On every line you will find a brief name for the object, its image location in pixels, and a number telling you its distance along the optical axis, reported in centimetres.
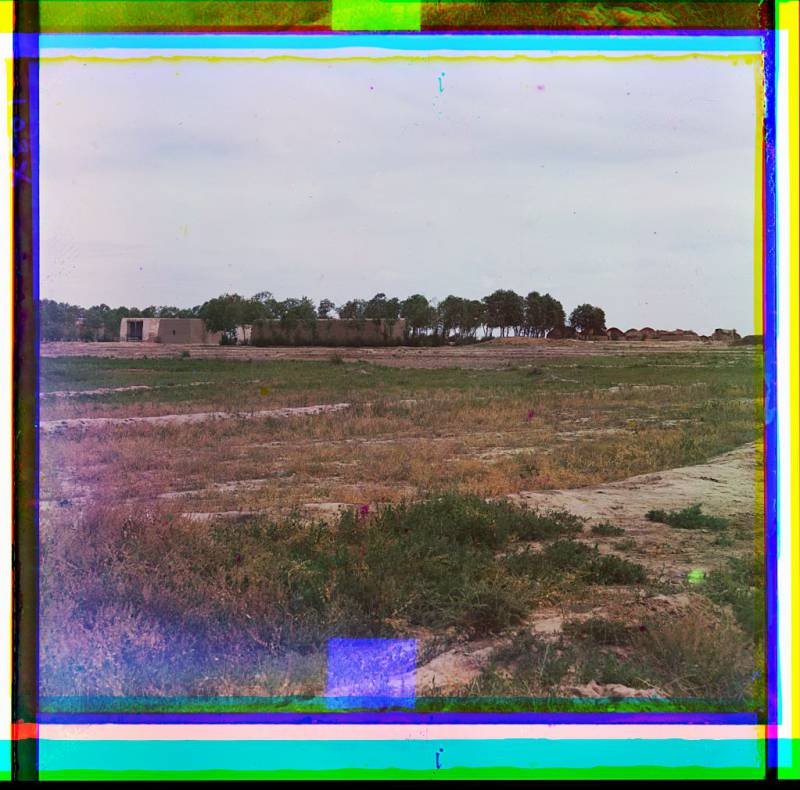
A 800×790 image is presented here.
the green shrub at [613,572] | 541
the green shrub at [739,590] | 461
